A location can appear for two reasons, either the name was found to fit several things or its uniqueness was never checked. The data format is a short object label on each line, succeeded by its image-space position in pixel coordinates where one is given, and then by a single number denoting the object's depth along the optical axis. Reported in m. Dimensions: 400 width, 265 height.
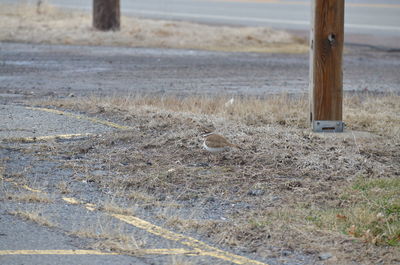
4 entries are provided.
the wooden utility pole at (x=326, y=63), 17.84
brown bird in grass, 15.65
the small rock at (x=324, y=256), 10.50
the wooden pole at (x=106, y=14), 40.03
